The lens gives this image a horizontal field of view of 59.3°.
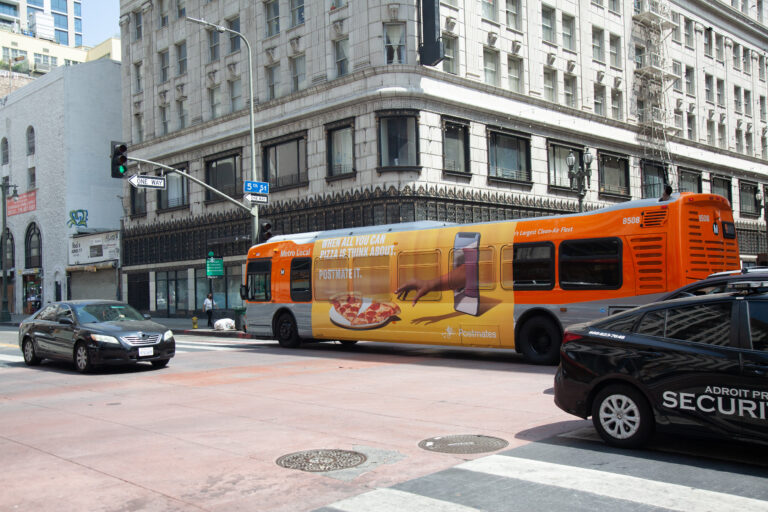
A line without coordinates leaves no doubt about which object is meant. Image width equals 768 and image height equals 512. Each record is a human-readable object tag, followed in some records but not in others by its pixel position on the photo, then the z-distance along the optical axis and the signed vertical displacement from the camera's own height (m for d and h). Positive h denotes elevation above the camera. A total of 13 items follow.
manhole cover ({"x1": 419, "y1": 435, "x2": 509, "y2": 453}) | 6.95 -1.84
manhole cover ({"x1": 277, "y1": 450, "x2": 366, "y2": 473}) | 6.39 -1.82
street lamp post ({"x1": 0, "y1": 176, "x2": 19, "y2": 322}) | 43.22 -0.96
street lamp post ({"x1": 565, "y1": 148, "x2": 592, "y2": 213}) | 22.25 +3.23
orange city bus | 12.96 -0.04
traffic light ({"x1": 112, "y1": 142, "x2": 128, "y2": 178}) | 21.28 +3.78
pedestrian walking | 30.59 -1.36
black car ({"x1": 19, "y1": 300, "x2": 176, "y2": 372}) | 14.09 -1.20
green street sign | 30.22 +0.49
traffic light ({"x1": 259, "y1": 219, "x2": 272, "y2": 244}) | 24.53 +1.68
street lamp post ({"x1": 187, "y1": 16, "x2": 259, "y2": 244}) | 25.59 +2.74
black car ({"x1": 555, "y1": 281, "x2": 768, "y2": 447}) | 5.95 -0.98
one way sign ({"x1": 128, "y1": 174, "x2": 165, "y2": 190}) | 22.86 +3.43
